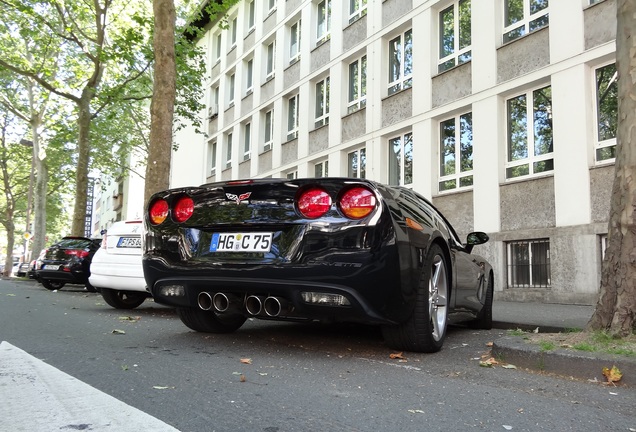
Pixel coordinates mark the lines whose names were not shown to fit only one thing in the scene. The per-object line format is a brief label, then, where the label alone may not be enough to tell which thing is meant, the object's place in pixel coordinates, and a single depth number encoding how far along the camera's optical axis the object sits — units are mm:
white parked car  7512
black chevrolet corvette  3789
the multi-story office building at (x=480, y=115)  11383
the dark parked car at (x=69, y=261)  13445
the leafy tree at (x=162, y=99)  11625
